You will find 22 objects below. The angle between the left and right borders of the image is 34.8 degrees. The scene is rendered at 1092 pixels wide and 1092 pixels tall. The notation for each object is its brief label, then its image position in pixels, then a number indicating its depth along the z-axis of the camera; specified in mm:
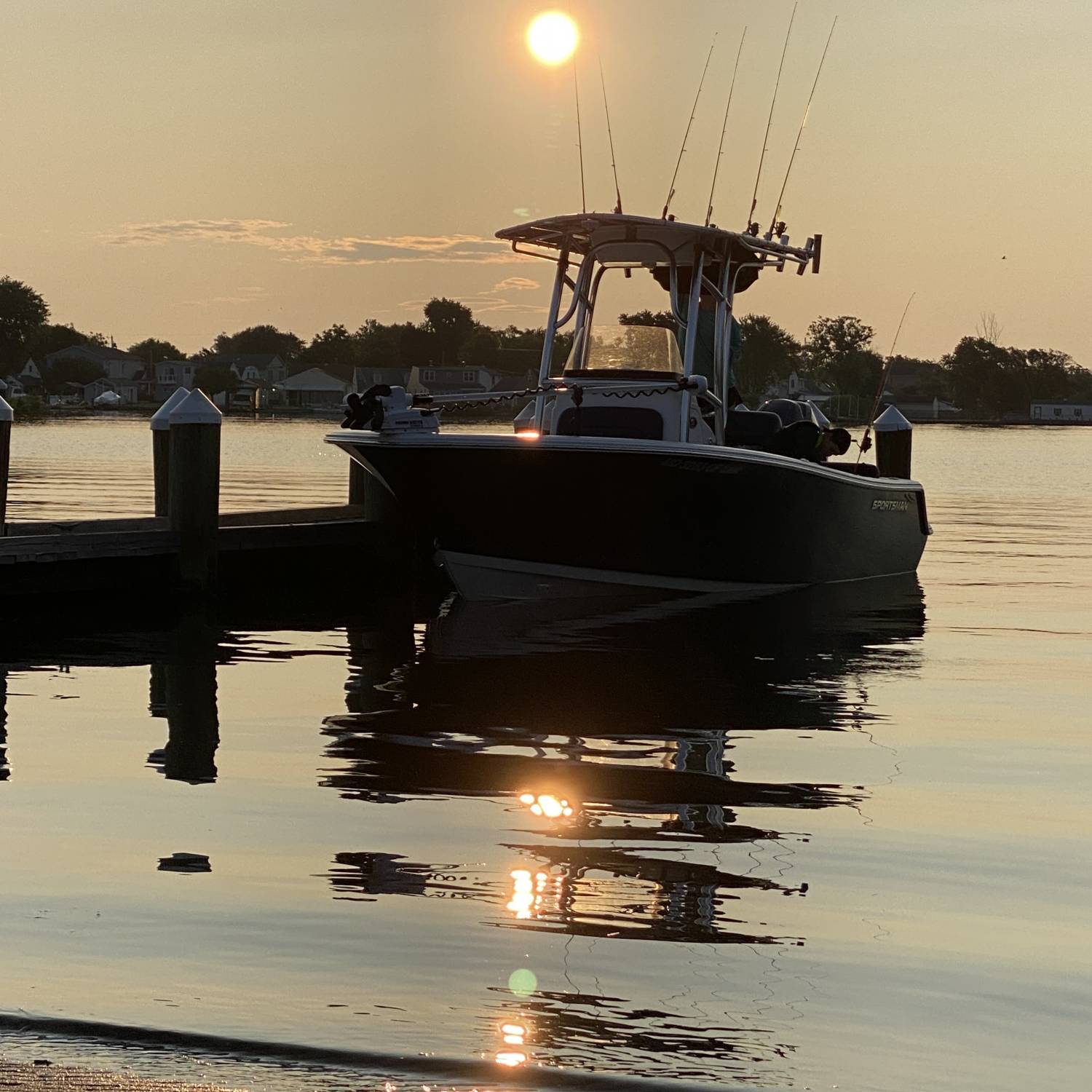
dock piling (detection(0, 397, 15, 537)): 15828
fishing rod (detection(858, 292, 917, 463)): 18656
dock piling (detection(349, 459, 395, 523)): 18078
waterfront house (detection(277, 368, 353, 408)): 192375
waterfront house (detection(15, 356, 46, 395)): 196562
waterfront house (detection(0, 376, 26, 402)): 157925
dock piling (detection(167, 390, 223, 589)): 14883
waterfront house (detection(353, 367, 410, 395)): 171462
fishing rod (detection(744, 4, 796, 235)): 16656
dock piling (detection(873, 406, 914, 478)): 24031
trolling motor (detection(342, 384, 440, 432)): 15477
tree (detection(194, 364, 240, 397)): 195375
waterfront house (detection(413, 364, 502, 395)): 179625
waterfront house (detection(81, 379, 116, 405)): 198050
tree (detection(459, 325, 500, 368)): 182500
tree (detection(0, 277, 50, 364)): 170000
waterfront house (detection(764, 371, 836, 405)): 127619
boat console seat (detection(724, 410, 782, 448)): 16453
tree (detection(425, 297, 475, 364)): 191625
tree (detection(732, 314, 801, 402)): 100238
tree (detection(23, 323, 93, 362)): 175000
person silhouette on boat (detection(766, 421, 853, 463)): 16469
